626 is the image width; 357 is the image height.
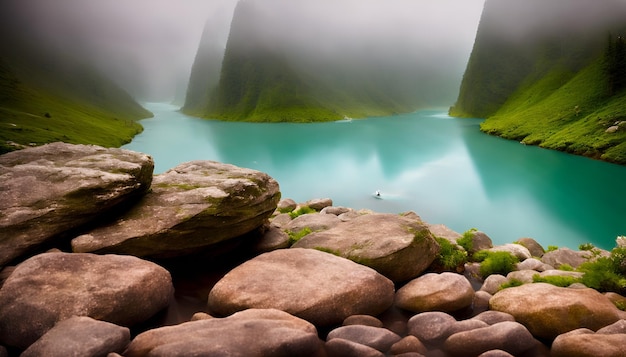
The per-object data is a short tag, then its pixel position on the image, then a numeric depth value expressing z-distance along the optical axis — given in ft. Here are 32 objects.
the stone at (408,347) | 26.73
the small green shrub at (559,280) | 36.63
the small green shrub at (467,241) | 53.06
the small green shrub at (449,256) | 45.70
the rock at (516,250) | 49.55
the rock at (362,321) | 30.60
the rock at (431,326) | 28.96
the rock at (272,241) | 46.91
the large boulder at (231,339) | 21.67
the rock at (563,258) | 49.09
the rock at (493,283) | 39.22
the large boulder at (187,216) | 35.74
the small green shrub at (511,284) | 38.42
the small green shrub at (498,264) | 44.70
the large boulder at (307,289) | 30.63
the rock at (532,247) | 57.21
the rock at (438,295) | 34.09
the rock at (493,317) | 30.83
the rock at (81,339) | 21.01
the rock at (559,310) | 29.04
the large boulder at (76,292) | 24.68
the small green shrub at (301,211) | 74.50
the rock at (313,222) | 58.03
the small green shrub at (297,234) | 51.39
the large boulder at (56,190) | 32.22
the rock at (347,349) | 24.79
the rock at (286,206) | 82.89
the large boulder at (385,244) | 39.65
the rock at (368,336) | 27.04
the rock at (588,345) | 23.47
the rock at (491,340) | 26.16
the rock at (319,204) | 85.51
